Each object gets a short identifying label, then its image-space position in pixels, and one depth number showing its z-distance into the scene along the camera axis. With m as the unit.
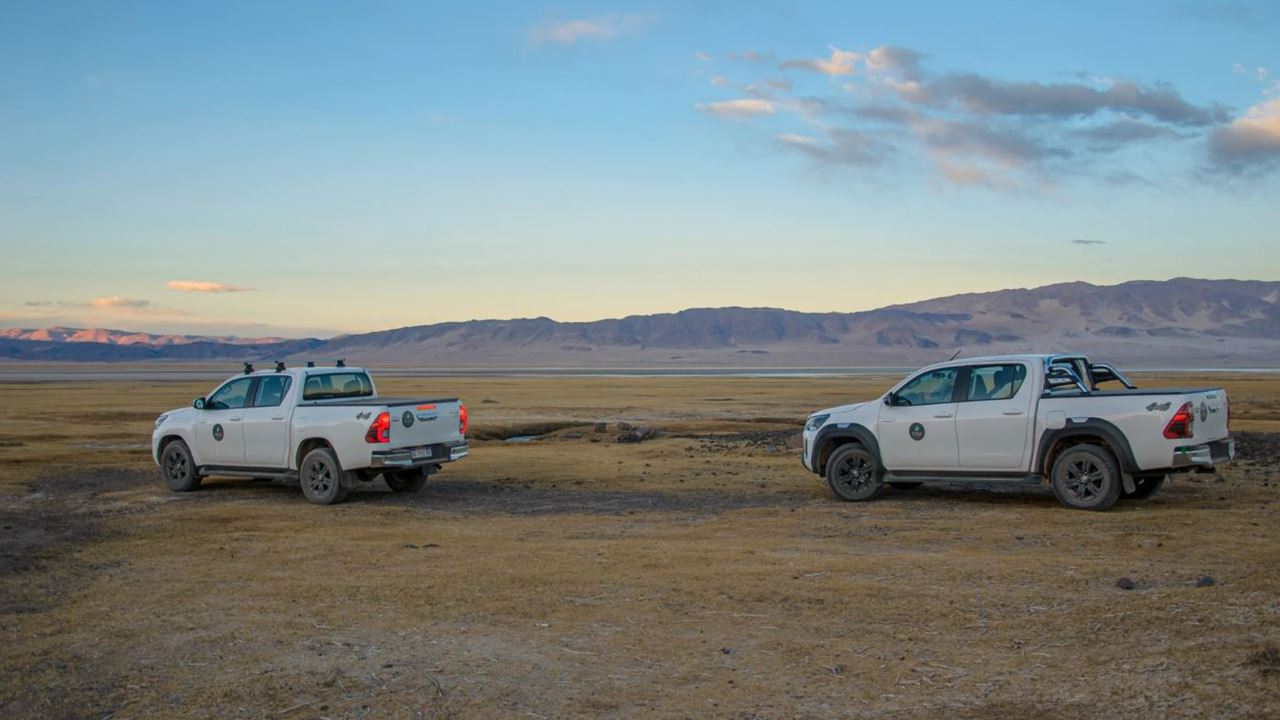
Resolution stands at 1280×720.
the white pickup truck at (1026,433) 13.03
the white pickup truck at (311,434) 15.39
